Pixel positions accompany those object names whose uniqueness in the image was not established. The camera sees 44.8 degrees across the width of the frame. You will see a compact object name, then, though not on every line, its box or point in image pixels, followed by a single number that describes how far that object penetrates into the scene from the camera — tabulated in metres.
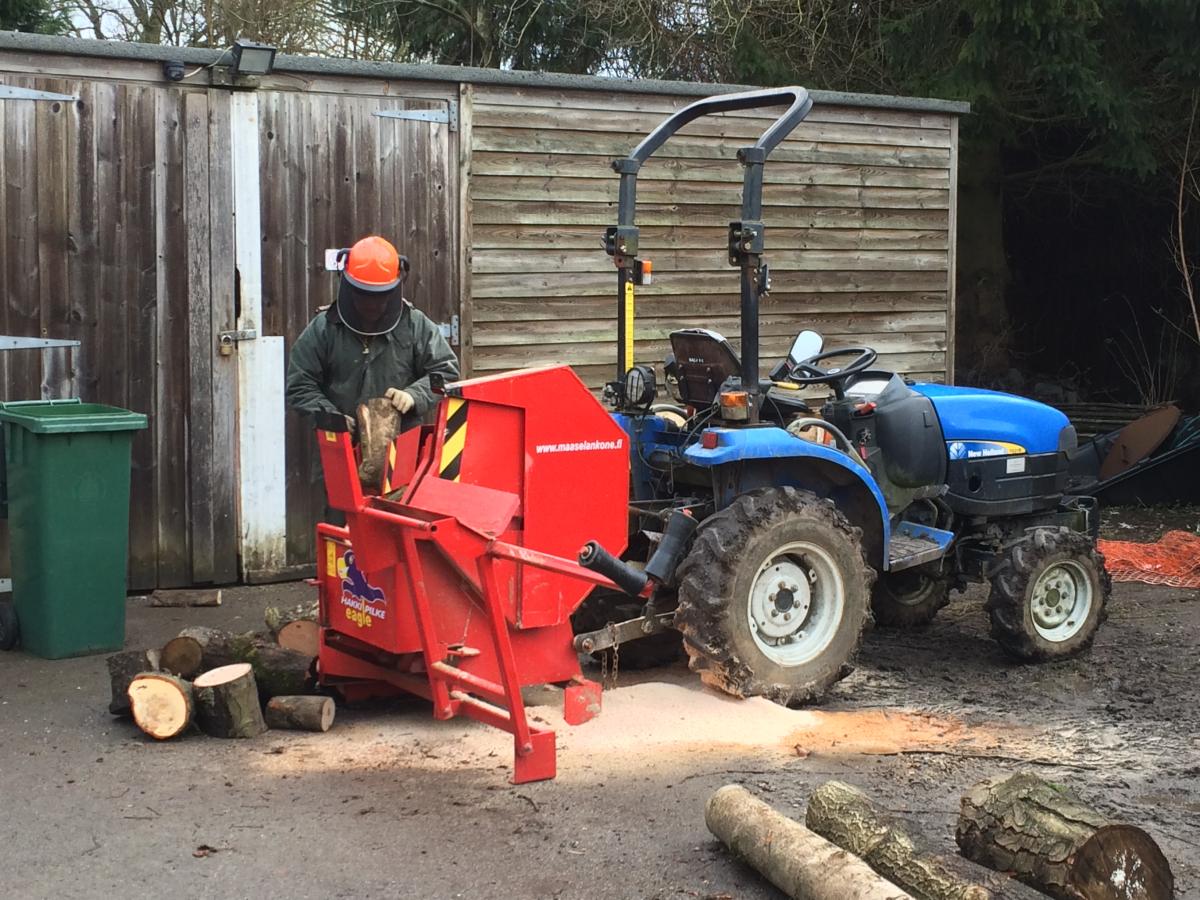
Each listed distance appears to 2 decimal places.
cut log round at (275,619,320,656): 6.09
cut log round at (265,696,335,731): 5.37
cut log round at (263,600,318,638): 6.18
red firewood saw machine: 4.86
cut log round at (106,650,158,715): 5.50
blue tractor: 5.58
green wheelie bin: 6.63
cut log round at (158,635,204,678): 5.63
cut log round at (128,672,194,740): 5.30
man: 6.09
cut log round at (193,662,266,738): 5.29
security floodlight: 7.75
